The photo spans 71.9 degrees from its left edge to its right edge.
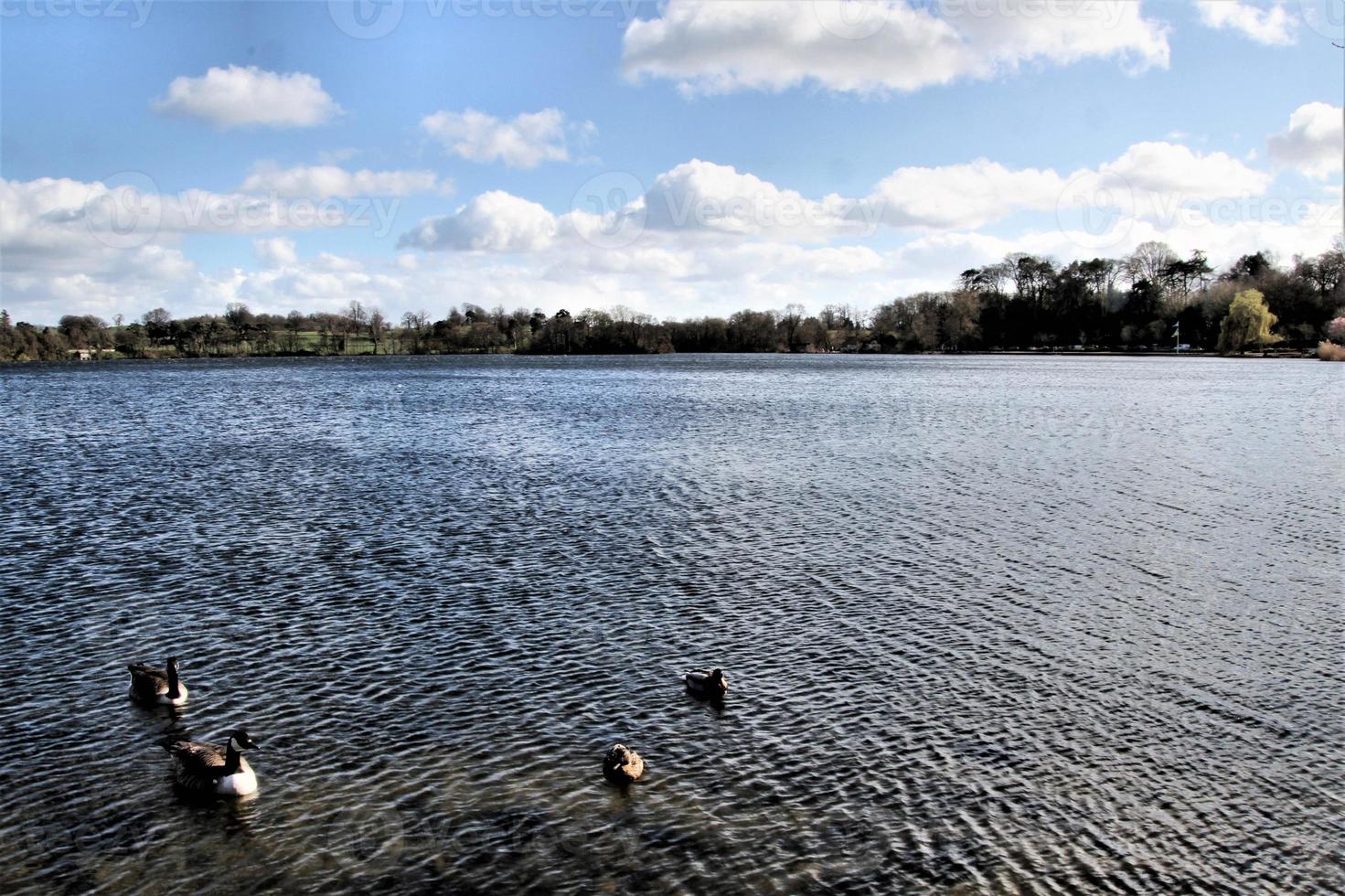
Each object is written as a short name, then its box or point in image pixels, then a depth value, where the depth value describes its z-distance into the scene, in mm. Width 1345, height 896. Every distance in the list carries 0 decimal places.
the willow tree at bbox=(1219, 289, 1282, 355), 135000
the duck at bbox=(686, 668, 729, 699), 13195
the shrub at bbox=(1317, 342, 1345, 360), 115688
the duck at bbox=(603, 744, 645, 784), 10867
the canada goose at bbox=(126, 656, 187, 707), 12797
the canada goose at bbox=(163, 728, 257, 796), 10398
